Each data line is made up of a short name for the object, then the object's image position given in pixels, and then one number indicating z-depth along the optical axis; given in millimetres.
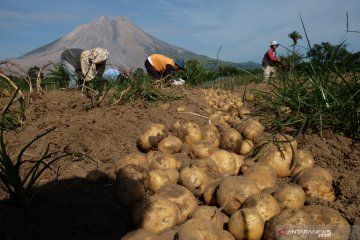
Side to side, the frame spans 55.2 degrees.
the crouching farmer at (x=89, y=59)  7164
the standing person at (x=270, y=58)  11500
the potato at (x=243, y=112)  3989
